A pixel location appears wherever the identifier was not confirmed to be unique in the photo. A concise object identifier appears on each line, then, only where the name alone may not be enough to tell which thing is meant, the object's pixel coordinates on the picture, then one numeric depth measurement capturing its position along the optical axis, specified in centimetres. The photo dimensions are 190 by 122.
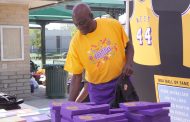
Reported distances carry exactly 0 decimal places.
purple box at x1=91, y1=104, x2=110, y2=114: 188
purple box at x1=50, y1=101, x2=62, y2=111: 198
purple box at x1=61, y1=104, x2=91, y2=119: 181
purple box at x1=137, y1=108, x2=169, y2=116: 182
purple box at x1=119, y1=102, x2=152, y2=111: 188
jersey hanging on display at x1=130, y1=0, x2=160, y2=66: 372
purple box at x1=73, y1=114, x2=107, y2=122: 169
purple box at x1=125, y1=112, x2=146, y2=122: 181
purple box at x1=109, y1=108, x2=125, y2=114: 193
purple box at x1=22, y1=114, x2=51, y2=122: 226
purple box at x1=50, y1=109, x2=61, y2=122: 199
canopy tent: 1034
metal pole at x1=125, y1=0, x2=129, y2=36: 414
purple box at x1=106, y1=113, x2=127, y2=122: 176
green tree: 3950
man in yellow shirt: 267
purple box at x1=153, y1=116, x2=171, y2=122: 186
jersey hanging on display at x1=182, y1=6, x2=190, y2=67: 331
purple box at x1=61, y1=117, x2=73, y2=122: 184
